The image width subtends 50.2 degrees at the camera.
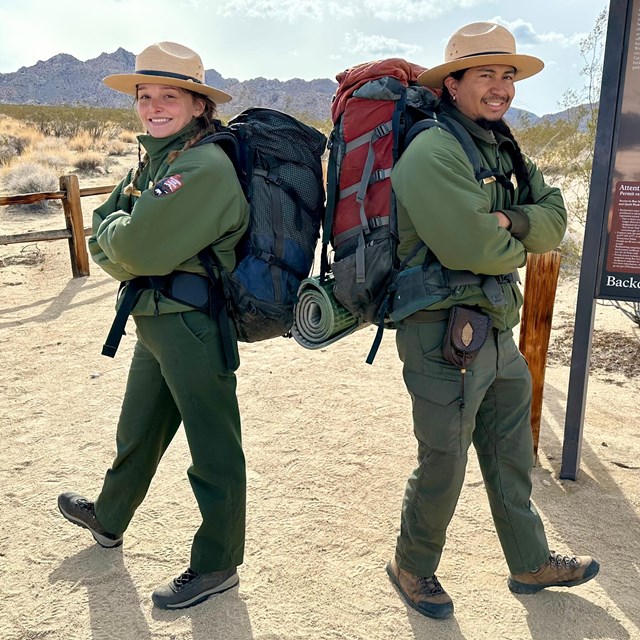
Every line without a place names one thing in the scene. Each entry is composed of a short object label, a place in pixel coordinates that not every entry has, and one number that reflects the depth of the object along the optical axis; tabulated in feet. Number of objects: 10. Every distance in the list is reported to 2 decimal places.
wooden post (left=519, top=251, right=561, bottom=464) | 12.06
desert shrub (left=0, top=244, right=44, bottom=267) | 31.27
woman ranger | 7.83
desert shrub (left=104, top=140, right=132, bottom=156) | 74.58
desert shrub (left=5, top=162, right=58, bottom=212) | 47.03
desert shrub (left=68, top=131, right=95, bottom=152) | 72.90
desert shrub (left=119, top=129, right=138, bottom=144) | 86.10
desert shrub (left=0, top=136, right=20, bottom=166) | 60.20
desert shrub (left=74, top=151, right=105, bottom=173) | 59.98
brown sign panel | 10.62
